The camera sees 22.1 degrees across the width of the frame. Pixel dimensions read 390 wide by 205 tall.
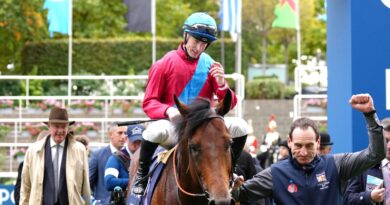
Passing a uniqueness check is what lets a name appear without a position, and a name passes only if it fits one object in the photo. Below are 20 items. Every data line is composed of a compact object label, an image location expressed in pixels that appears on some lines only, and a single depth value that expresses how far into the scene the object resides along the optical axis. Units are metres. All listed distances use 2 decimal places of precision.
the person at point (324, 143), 11.17
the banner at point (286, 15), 34.81
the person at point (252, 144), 20.65
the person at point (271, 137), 22.38
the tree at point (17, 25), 34.31
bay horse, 7.44
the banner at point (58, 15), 28.30
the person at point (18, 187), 13.40
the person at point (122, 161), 12.01
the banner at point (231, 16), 30.88
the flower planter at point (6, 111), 24.38
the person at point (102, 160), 13.51
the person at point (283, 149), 15.79
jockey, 8.74
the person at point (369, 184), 8.82
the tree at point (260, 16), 56.16
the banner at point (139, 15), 30.09
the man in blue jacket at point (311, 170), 7.34
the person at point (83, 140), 15.23
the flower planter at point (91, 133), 22.09
